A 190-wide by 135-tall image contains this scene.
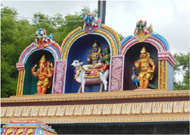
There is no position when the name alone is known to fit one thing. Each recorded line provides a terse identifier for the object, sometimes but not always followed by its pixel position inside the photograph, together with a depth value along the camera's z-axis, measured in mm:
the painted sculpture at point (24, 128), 5121
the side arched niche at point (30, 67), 12884
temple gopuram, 9805
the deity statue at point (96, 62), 11695
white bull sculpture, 11547
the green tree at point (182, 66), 22266
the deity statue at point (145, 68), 10992
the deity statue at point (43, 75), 12461
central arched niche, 12195
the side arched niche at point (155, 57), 10773
